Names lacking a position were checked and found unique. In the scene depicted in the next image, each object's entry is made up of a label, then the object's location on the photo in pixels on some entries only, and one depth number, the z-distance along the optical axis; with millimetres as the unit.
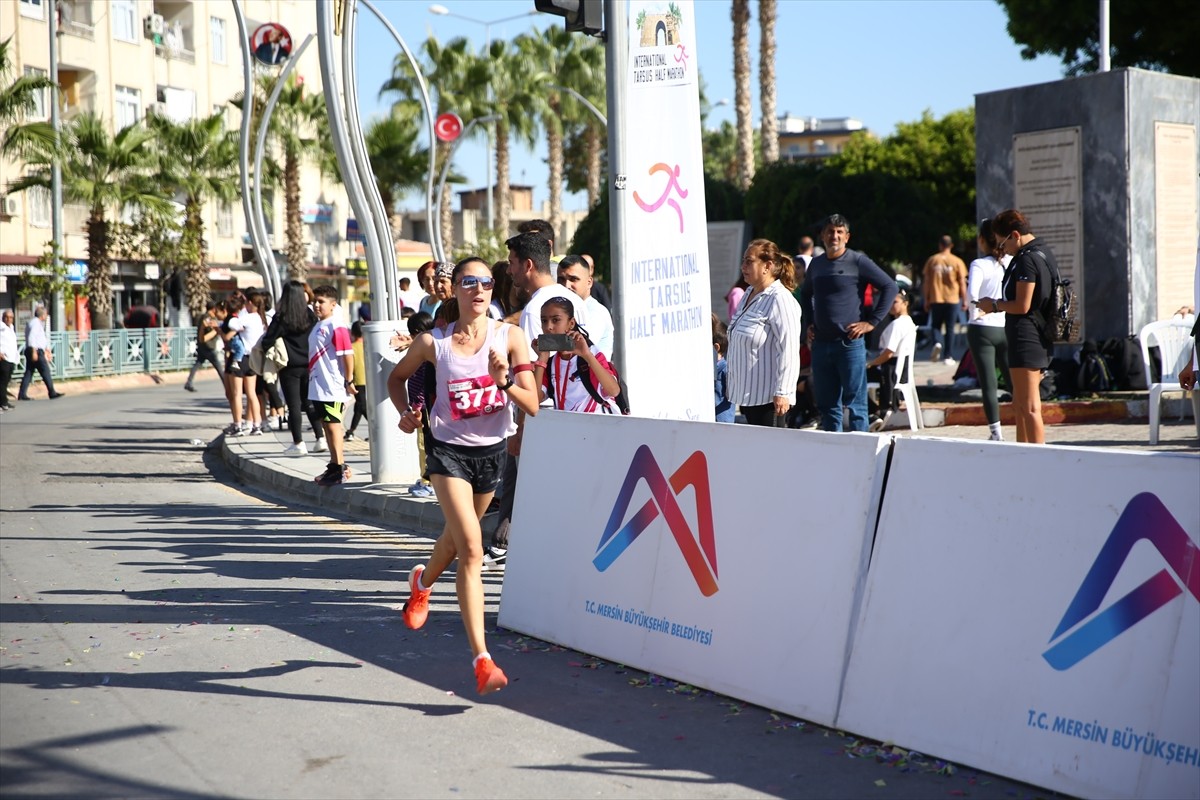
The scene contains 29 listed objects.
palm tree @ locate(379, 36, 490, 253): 52062
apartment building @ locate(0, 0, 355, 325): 42094
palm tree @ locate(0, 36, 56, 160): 32594
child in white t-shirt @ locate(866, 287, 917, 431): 13766
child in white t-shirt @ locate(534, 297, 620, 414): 6852
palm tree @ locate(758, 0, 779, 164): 39844
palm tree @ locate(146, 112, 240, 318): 39344
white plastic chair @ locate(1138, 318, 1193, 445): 12906
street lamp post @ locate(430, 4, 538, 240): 35969
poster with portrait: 26672
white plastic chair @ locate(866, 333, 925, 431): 13742
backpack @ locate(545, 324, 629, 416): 7309
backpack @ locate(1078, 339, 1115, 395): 15086
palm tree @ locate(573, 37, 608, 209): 55375
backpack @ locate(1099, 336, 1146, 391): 15156
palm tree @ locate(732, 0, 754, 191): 40406
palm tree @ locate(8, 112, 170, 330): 36625
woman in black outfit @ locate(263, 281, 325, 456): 14508
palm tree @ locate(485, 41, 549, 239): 53812
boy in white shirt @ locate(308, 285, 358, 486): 11953
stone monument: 15164
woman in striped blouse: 8656
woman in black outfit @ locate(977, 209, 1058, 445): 8992
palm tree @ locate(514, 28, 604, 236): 55062
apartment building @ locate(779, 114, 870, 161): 157750
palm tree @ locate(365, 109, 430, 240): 45906
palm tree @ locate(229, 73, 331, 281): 42969
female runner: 5852
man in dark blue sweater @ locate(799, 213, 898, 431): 9812
